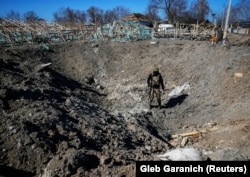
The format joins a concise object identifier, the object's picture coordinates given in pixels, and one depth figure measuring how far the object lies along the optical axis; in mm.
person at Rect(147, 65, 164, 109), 10438
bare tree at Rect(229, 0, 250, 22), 66500
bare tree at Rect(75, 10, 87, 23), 76262
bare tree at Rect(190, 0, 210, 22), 57688
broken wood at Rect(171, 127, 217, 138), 7972
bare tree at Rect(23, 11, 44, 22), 72106
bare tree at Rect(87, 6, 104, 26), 69062
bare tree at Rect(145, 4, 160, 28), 51375
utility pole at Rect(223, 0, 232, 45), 16766
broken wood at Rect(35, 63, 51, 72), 12707
